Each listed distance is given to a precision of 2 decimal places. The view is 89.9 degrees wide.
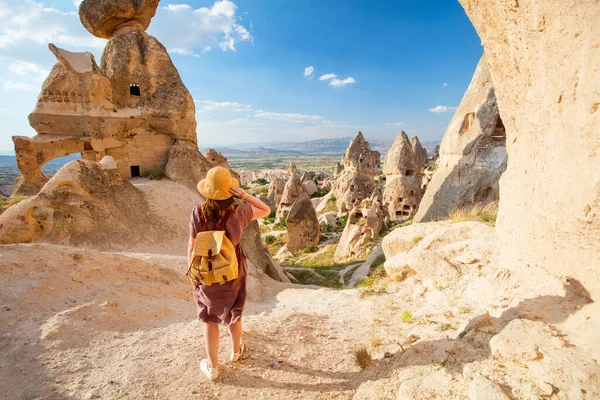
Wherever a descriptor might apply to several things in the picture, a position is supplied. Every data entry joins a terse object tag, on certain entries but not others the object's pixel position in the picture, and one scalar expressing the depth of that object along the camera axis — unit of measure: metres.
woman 2.04
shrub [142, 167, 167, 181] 10.09
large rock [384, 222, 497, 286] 3.76
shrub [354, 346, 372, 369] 2.35
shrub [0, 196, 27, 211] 7.25
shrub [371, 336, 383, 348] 2.61
